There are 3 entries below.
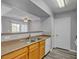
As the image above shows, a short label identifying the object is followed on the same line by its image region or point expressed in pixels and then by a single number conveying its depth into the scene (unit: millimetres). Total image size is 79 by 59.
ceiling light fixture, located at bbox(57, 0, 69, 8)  1952
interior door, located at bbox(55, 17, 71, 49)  2939
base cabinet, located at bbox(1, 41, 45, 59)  959
